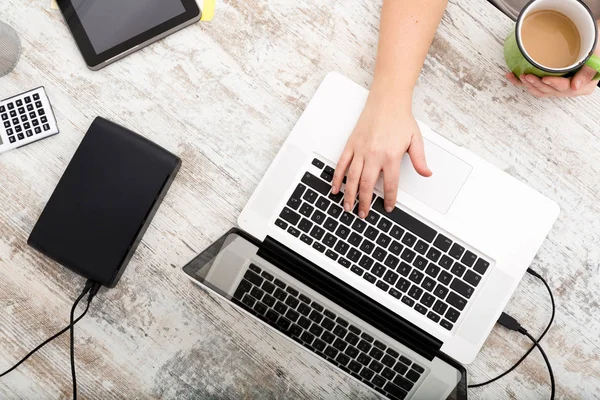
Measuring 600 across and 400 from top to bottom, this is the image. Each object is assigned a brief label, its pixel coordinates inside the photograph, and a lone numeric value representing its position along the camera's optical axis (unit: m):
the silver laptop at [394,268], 0.67
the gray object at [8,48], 0.71
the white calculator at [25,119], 0.72
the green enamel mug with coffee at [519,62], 0.60
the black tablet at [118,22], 0.70
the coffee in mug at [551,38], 0.65
